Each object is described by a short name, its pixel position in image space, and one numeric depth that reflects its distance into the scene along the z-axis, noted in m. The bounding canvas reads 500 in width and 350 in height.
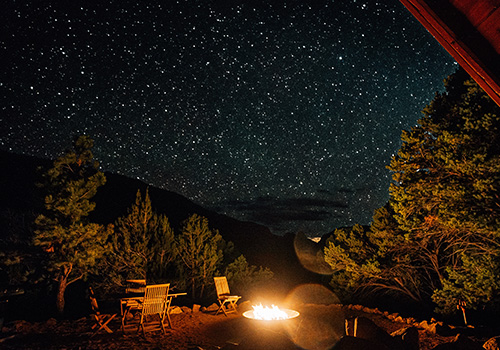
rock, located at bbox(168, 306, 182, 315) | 7.37
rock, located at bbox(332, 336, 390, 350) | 3.21
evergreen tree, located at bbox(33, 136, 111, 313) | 7.47
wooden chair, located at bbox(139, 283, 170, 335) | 5.50
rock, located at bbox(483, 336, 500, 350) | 3.52
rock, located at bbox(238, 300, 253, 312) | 8.34
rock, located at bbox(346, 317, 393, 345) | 3.79
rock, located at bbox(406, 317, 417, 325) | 6.26
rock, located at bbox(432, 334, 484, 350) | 3.29
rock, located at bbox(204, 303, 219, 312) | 7.94
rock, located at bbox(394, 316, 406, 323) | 6.58
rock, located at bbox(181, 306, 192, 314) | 7.65
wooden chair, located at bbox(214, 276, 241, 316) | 7.42
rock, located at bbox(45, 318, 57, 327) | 6.06
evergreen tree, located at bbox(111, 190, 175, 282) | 9.48
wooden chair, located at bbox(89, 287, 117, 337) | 5.55
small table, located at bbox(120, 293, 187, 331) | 5.49
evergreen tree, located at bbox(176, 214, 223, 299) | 10.47
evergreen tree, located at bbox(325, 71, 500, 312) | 5.10
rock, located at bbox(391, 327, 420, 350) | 3.89
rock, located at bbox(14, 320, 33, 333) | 5.65
